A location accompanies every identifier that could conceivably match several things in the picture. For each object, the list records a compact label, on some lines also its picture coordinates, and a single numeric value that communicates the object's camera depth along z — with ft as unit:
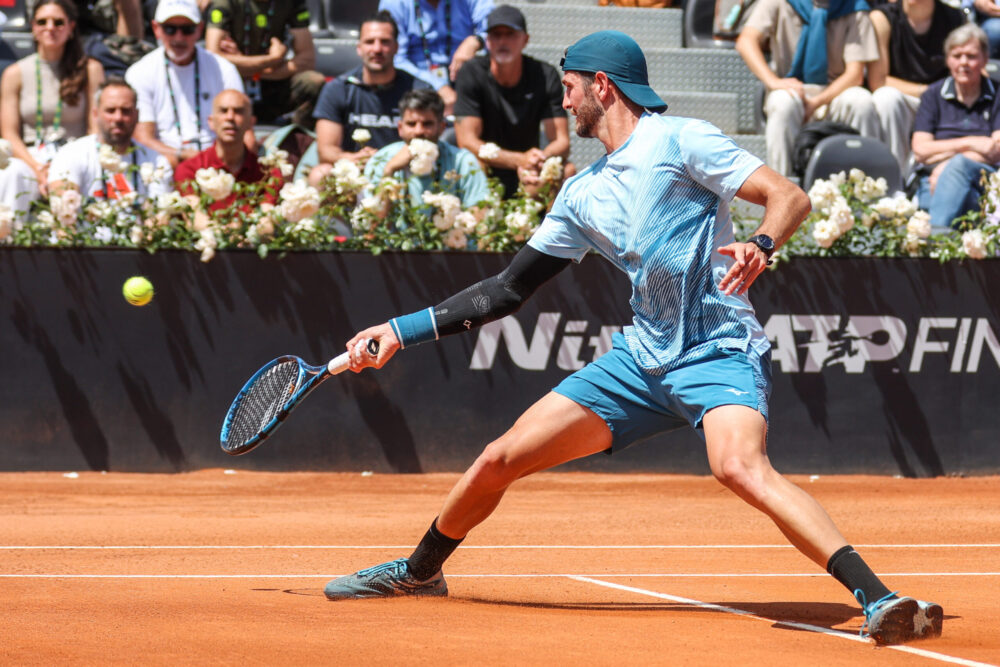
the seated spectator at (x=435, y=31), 74.54
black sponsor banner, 56.08
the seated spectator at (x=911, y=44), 77.05
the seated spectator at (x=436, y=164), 59.47
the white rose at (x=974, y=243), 58.95
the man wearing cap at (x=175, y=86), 66.18
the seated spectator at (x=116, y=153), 59.11
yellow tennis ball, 55.31
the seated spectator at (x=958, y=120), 69.77
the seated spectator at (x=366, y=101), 66.18
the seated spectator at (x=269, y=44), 73.15
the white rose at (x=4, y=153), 56.70
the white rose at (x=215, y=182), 55.67
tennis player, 26.30
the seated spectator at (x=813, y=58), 73.61
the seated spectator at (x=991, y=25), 86.22
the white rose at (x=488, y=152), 60.13
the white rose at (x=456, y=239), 57.47
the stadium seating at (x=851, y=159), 67.51
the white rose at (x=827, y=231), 58.18
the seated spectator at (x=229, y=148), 60.18
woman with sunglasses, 64.95
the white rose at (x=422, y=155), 57.36
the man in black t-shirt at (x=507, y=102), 65.26
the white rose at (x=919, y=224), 58.95
